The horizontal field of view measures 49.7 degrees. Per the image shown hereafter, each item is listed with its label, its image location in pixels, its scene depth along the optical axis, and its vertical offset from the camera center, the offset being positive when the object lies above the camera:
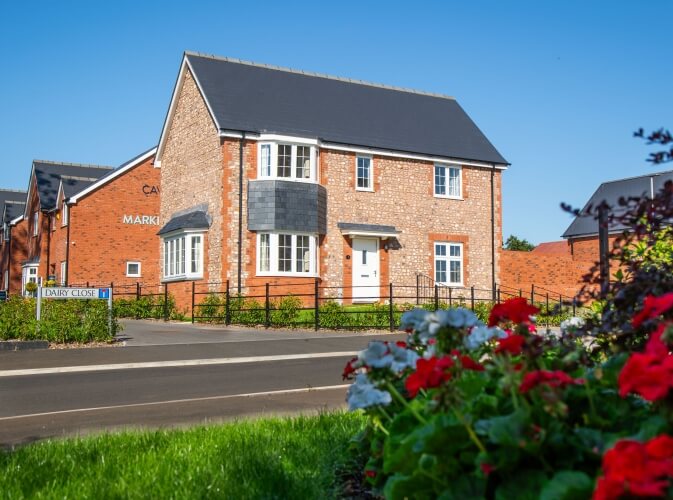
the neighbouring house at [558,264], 33.09 +1.46
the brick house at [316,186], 25.45 +4.16
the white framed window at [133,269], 35.22 +1.28
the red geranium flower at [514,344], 2.86 -0.19
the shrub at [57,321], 15.55 -0.57
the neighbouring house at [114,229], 34.38 +3.19
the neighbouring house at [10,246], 48.47 +3.36
